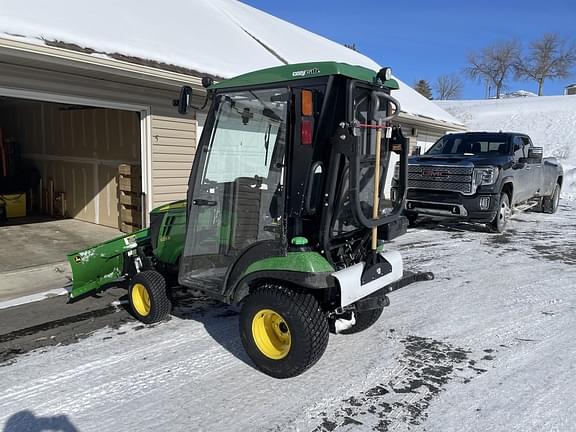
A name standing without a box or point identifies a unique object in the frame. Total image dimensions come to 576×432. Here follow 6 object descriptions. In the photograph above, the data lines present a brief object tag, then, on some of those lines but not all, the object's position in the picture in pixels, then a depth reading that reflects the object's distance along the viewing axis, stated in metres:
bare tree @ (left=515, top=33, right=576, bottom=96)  54.00
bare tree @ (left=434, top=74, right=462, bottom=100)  65.19
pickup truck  8.38
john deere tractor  3.00
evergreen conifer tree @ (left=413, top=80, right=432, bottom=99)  62.41
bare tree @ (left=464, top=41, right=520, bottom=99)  56.81
